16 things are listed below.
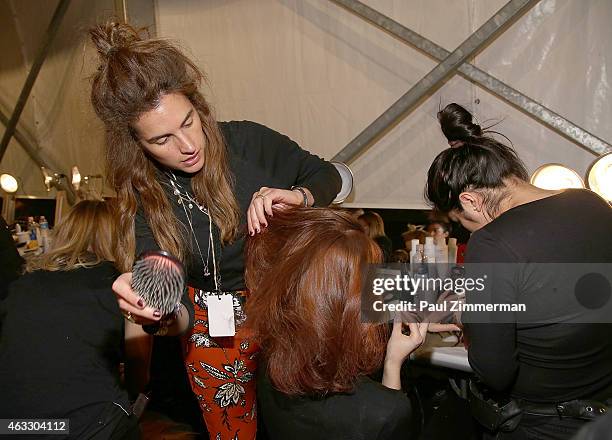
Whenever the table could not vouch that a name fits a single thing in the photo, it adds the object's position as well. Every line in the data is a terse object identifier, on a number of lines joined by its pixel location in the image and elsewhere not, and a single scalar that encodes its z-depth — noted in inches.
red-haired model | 41.4
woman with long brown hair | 48.2
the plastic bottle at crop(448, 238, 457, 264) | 91.4
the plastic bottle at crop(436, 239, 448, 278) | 90.6
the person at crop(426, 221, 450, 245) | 94.0
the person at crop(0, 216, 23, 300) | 76.5
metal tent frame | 90.7
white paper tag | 57.9
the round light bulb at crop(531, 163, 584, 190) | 75.1
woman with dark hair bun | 43.7
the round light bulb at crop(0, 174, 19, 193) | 154.9
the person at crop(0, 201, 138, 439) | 52.5
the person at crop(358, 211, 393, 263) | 89.0
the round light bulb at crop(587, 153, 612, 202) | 73.5
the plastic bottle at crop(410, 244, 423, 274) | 91.8
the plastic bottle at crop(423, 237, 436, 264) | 91.4
